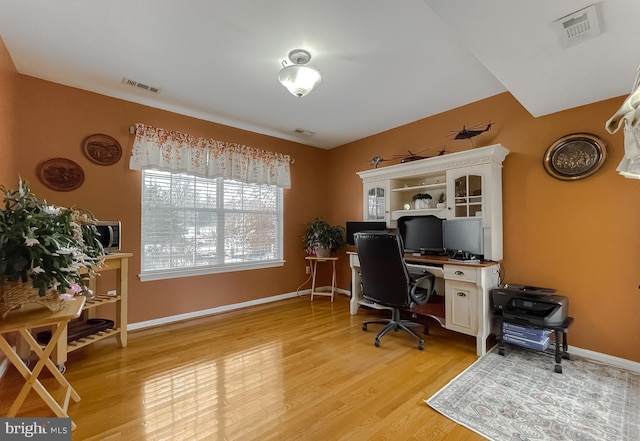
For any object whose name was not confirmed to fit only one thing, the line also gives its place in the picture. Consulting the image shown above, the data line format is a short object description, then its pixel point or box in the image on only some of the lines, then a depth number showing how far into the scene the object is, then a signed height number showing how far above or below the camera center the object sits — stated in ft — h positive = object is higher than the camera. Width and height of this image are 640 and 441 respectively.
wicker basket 4.39 -1.12
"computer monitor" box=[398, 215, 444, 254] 10.65 -0.36
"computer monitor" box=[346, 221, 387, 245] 12.53 -0.09
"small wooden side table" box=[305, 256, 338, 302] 13.82 -2.46
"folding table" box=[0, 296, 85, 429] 4.43 -1.67
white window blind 10.56 +0.03
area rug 5.02 -3.80
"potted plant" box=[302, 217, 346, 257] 13.99 -0.72
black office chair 8.22 -1.71
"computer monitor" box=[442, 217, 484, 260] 8.97 -0.44
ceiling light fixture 6.88 +3.86
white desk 8.07 -2.19
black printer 7.19 -2.24
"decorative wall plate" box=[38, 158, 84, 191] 8.54 +1.68
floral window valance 10.09 +2.90
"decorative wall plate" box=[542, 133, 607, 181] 7.77 +2.01
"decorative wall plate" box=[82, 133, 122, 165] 9.22 +2.68
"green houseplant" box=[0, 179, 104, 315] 4.29 -0.43
